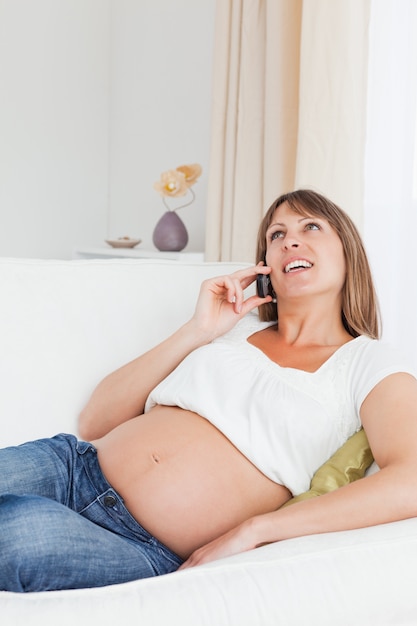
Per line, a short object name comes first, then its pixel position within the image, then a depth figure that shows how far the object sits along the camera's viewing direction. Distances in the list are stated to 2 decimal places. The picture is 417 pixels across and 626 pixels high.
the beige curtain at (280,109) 2.50
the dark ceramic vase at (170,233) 3.44
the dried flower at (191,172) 3.40
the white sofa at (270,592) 0.93
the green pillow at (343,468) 1.35
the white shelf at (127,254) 3.36
